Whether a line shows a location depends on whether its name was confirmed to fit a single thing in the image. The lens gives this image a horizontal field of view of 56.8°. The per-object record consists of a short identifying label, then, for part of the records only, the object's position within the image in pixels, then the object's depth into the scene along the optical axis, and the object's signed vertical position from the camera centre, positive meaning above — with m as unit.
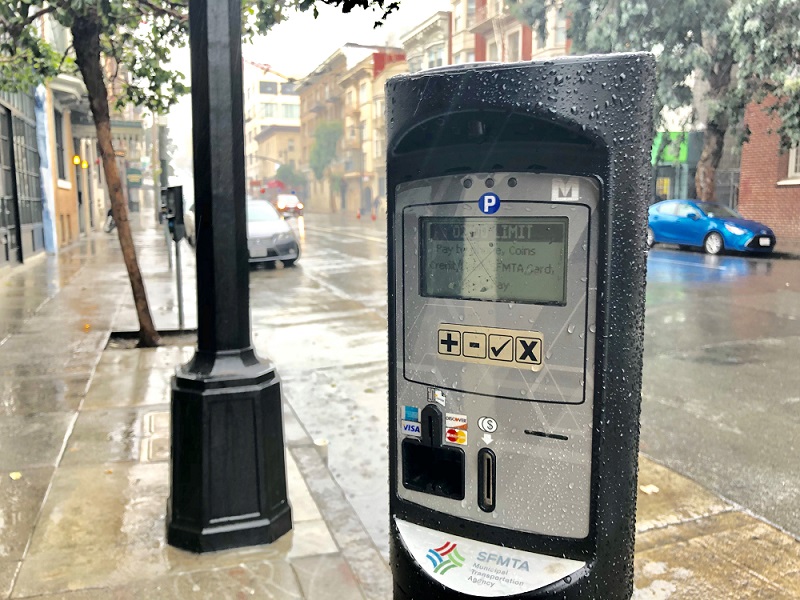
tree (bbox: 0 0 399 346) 6.75 +1.61
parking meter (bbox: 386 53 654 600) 1.77 -0.29
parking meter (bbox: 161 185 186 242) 7.23 -0.04
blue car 17.41 -0.59
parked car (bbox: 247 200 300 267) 16.02 -0.77
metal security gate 15.12 +0.07
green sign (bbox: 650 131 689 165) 21.50 +1.90
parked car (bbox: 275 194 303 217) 49.17 +0.03
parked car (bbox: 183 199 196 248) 22.97 -0.58
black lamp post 3.32 -0.76
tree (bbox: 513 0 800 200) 17.91 +4.08
